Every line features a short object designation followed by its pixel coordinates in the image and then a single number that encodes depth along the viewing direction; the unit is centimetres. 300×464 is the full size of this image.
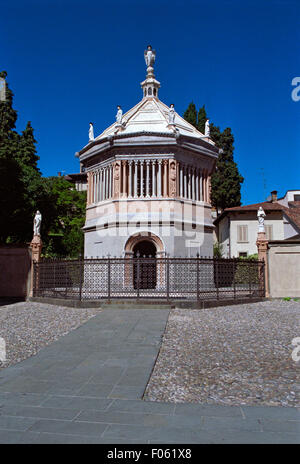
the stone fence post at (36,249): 1698
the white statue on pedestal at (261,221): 1762
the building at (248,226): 3503
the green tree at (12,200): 2502
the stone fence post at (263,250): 1697
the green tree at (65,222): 2961
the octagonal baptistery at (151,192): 2020
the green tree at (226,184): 4072
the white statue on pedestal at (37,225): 1754
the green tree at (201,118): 4278
